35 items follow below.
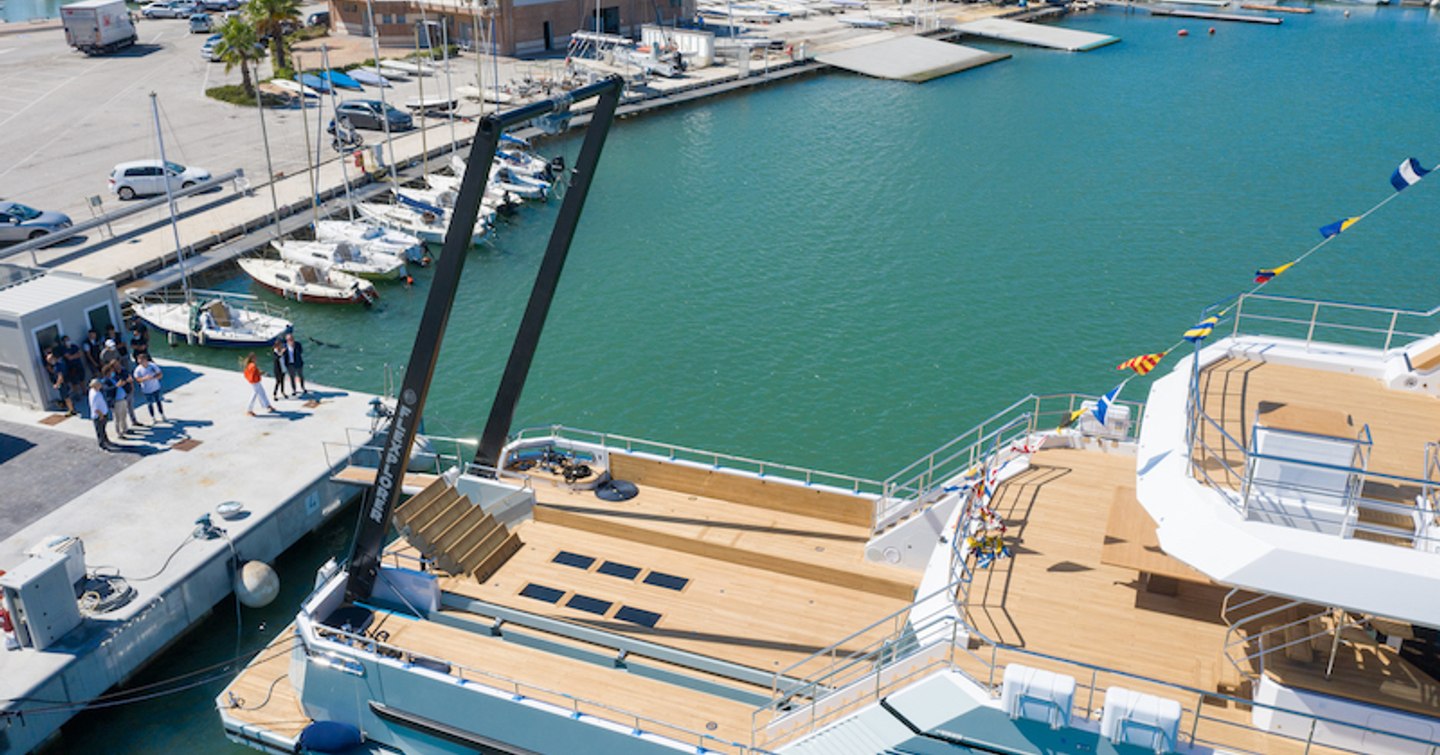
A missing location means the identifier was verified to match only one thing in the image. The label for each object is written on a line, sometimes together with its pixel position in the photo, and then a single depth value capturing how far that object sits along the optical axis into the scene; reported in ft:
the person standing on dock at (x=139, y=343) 82.77
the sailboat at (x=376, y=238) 126.56
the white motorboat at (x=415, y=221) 136.36
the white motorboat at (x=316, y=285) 116.57
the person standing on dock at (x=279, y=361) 82.12
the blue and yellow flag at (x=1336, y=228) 52.62
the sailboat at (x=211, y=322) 103.91
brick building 233.35
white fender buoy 63.93
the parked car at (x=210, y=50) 225.80
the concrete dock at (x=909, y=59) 249.75
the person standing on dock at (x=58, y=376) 78.89
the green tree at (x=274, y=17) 193.26
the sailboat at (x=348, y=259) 122.31
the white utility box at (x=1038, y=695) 38.52
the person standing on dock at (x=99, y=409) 72.84
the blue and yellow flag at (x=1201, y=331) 45.01
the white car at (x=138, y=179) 139.74
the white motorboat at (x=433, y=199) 142.92
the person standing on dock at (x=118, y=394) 74.90
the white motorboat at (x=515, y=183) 152.76
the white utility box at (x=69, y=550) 57.21
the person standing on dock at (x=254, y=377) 78.79
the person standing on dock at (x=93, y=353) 81.25
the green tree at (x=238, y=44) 177.88
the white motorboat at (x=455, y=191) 145.28
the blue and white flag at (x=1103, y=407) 55.06
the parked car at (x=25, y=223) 122.72
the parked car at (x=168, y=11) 282.56
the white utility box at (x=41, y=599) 54.24
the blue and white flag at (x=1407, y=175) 47.85
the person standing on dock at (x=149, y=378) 77.20
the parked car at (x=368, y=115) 178.50
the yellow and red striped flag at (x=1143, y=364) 52.49
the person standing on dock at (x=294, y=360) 82.48
